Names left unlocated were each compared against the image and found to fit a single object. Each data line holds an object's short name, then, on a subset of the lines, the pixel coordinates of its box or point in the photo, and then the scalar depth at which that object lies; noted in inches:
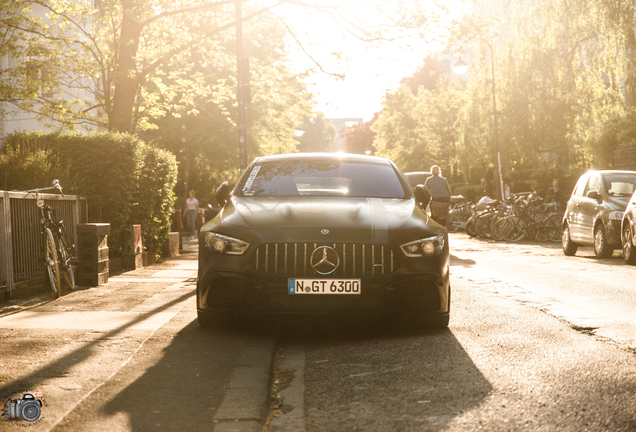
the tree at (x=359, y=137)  3720.5
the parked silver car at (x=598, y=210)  585.9
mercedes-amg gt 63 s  233.3
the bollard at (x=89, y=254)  389.1
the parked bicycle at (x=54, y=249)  343.0
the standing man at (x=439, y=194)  755.4
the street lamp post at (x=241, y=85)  650.8
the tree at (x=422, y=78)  3016.7
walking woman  1082.1
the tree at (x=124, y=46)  673.0
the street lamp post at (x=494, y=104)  1201.9
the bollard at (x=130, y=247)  492.7
